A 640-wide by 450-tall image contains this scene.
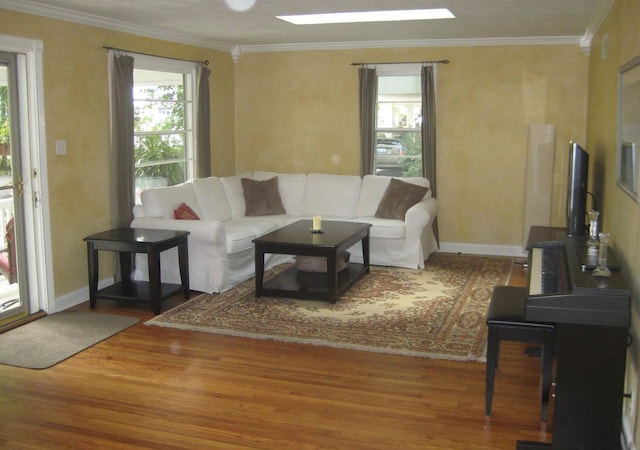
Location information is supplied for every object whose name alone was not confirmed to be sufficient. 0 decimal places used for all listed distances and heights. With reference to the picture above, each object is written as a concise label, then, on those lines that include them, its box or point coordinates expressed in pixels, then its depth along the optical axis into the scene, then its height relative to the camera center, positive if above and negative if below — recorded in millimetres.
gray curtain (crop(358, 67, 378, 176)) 7617 +305
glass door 4973 -445
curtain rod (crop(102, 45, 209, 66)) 5819 +849
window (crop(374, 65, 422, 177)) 7620 +254
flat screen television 4535 -321
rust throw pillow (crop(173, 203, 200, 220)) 6137 -612
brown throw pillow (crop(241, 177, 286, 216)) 7363 -576
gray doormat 4321 -1320
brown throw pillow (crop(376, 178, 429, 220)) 6977 -560
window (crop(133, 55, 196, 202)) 6520 +244
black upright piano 2828 -895
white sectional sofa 5820 -728
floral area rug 4625 -1301
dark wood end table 5203 -912
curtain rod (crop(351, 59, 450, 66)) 7398 +895
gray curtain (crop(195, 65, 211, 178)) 7207 +223
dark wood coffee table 5504 -887
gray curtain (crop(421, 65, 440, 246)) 7402 +202
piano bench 3379 -956
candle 6025 -691
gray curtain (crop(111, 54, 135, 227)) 5891 +37
